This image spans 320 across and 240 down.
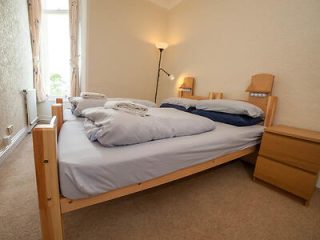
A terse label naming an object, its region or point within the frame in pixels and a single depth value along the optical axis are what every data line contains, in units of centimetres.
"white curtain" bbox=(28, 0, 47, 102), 282
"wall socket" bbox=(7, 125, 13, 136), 195
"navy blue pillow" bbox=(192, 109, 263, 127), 175
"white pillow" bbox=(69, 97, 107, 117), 170
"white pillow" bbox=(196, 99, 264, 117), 176
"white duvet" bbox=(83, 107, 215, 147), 96
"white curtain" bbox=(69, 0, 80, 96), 310
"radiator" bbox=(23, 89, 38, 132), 252
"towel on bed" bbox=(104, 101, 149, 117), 131
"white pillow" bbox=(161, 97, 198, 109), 228
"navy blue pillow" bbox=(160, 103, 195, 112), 229
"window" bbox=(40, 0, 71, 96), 316
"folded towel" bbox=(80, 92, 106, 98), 192
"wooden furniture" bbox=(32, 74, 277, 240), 66
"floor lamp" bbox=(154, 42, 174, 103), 319
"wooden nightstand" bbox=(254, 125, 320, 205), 138
